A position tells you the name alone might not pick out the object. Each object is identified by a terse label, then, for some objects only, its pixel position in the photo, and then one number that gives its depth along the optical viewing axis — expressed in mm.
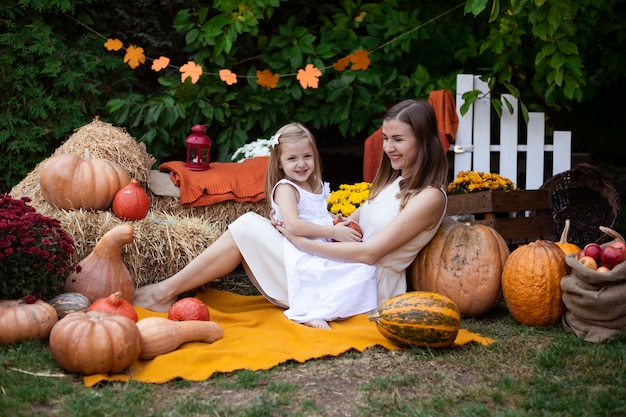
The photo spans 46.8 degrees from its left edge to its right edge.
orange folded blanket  4828
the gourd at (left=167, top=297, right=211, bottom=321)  3695
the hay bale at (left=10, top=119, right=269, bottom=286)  4199
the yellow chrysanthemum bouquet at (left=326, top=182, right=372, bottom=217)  4926
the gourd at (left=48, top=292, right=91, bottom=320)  3516
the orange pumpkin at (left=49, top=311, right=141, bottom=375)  2887
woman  3822
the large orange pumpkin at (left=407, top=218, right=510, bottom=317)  3920
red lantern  5016
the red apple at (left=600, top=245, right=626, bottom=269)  3467
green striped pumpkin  3232
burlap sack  3365
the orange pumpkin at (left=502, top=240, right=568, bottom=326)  3684
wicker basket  5145
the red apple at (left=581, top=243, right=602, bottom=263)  3555
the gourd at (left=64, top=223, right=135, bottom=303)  3824
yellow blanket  3025
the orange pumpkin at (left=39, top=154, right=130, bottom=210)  4344
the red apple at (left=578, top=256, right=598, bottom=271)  3498
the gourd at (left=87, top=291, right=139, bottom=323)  3432
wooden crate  4766
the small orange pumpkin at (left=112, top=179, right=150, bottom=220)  4387
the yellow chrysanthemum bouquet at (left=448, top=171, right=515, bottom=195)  4926
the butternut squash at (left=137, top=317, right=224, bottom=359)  3168
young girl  3803
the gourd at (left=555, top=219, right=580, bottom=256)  3865
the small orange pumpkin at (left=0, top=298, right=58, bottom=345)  3191
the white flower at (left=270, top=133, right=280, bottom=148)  4006
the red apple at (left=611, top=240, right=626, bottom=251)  3560
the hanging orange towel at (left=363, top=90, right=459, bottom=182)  5508
